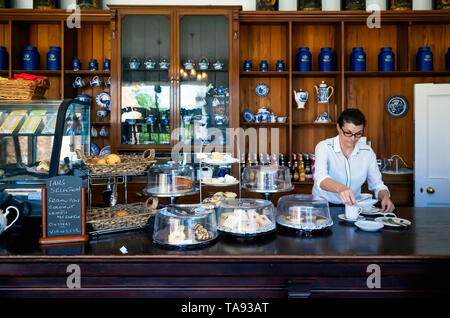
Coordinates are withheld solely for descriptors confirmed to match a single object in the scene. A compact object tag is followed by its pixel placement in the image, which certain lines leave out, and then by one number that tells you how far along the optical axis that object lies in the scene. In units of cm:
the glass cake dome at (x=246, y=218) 153
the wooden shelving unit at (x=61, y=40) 371
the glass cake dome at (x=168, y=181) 181
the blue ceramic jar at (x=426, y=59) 377
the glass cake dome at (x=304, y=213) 161
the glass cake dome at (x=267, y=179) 198
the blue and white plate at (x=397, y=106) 401
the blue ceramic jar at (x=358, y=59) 377
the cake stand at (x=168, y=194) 176
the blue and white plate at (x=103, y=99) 402
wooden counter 133
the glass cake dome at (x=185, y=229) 143
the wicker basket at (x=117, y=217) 159
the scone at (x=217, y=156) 232
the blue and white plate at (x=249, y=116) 396
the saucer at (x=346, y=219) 184
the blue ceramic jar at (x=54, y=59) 379
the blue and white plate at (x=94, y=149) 393
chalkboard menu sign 148
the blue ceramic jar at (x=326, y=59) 378
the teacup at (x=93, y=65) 384
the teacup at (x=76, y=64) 383
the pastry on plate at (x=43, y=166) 189
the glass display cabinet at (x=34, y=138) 192
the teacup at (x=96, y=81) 391
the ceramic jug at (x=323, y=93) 388
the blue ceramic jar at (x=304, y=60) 379
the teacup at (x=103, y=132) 387
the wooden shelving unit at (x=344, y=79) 397
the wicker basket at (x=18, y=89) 196
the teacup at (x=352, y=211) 183
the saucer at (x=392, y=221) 173
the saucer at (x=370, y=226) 164
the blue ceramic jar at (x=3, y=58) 372
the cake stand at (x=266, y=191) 194
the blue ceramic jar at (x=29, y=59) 378
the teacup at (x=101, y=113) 388
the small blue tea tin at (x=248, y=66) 383
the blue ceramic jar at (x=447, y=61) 382
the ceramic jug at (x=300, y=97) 383
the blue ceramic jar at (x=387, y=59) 378
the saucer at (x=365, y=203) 199
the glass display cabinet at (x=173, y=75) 361
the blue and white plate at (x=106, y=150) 396
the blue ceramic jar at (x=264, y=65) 385
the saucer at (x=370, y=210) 198
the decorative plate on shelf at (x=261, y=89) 403
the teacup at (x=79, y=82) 392
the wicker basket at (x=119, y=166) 163
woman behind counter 237
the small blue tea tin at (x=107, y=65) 383
